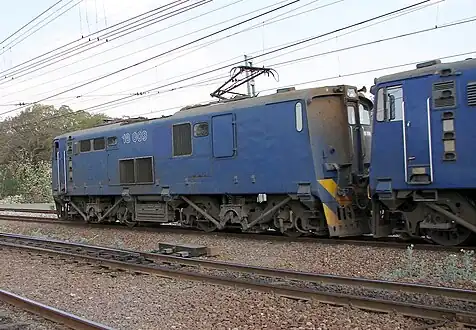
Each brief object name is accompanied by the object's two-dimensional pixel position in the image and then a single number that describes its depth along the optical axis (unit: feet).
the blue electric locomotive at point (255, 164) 39.19
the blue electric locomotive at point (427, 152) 30.78
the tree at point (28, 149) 138.31
